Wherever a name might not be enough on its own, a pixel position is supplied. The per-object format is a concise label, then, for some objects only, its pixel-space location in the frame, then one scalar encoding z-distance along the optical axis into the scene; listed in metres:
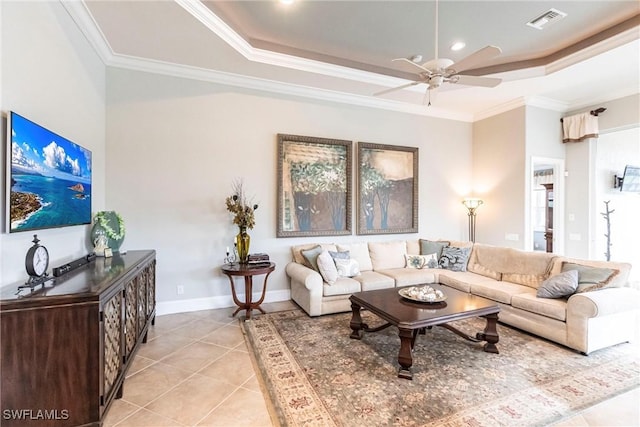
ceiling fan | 2.52
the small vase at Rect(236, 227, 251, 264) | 3.87
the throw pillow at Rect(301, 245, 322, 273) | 4.06
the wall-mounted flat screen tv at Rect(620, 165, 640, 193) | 5.20
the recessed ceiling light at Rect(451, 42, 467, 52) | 3.69
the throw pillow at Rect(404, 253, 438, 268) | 4.71
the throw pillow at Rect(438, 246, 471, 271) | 4.67
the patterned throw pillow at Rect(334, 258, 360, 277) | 4.13
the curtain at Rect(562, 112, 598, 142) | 4.88
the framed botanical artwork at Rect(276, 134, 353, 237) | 4.45
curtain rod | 4.79
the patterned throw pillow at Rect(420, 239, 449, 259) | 4.93
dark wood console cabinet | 1.61
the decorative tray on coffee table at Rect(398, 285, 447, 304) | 2.91
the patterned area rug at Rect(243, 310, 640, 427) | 2.01
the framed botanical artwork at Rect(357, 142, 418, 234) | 4.99
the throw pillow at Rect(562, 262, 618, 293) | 3.04
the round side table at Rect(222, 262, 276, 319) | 3.61
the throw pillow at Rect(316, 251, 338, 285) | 3.88
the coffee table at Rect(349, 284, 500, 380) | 2.46
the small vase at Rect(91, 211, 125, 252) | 2.94
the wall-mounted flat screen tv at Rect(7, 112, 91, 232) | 1.88
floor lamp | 5.66
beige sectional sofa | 2.88
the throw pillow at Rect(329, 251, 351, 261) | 4.20
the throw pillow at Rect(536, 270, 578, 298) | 3.13
